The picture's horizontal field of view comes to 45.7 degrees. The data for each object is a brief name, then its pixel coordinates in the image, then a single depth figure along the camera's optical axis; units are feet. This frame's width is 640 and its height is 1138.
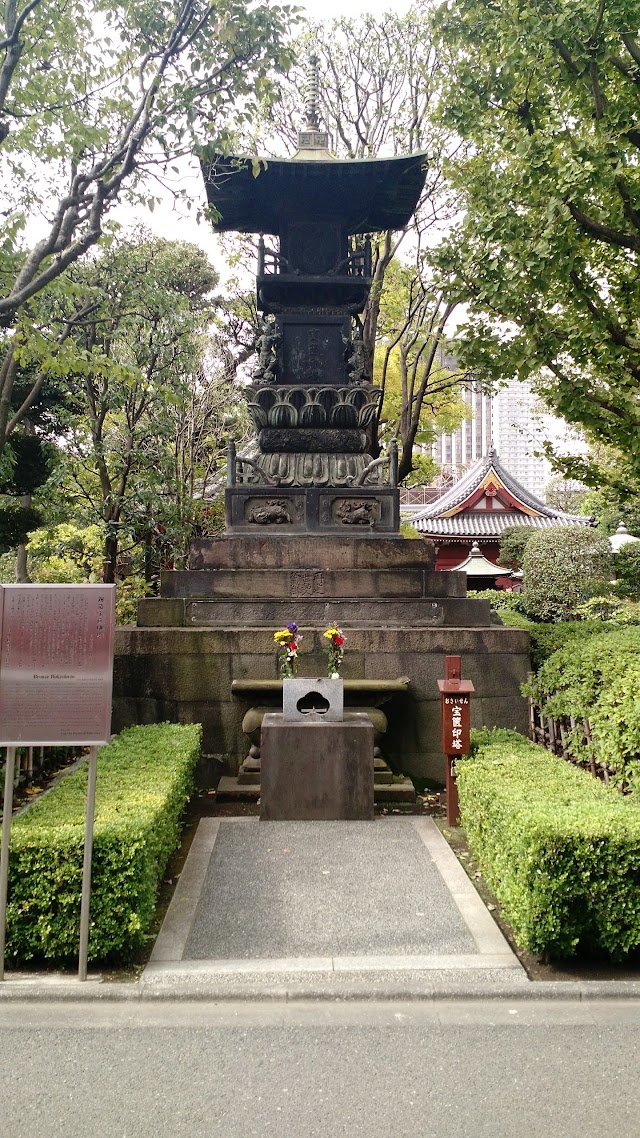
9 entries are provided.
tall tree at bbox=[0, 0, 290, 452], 23.38
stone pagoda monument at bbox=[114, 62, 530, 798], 26.71
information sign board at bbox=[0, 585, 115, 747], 14.12
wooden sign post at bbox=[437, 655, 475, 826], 21.58
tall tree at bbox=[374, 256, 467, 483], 56.24
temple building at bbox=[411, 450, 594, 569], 104.06
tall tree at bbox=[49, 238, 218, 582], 44.19
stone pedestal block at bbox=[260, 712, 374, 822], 22.12
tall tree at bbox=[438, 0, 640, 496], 26.21
